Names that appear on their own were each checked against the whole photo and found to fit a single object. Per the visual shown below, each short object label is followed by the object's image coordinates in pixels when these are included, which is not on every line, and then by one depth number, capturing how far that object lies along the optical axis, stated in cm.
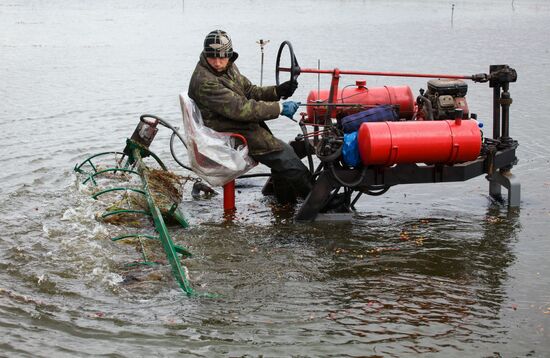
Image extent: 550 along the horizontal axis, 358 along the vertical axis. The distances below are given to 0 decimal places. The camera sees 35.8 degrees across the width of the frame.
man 854
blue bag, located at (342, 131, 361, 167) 818
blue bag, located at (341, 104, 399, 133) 841
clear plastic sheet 869
